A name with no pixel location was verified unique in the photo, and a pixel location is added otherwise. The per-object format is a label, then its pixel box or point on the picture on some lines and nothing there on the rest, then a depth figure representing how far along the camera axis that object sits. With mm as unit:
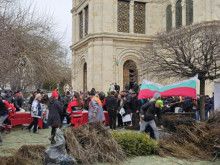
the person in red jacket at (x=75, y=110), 11000
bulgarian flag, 12406
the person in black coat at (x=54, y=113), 9695
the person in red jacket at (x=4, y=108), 10008
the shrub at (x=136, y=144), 8023
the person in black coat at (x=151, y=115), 9523
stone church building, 28781
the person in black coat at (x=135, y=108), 13672
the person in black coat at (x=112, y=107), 12875
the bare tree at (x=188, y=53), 15312
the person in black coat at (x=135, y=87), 20972
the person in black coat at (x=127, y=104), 13844
